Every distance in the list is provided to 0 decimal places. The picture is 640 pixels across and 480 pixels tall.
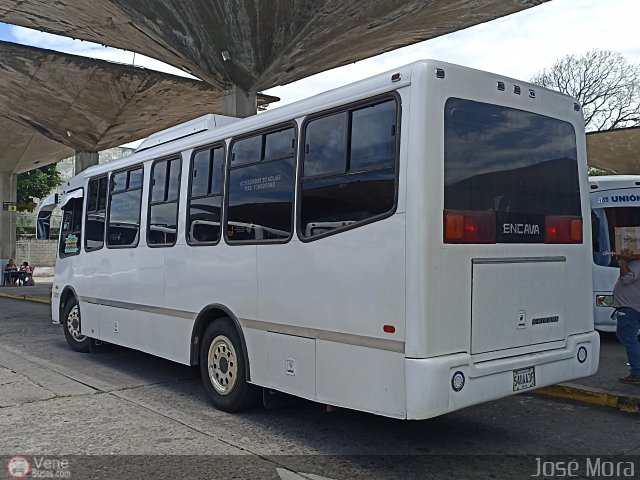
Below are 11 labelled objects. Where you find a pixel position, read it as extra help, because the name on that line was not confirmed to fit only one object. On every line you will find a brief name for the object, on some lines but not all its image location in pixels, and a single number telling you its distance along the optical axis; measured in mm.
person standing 7512
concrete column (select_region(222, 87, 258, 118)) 17562
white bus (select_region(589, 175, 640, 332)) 11055
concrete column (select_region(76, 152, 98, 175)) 25984
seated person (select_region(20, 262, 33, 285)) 29625
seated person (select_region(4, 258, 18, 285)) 29062
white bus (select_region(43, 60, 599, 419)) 4703
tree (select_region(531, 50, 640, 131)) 44281
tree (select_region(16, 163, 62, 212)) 37469
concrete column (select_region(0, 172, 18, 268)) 29547
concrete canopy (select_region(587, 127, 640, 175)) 25131
